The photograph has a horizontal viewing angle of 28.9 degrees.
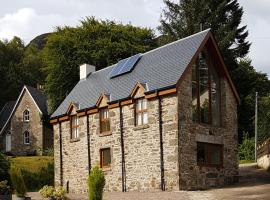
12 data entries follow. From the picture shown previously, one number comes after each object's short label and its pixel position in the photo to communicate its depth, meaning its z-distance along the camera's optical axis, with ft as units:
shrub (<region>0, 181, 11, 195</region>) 82.23
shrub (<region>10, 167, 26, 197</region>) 80.02
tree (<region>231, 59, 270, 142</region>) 171.53
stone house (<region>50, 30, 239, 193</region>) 92.27
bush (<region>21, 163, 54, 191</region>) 133.49
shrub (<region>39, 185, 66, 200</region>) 72.28
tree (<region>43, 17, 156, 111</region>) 184.65
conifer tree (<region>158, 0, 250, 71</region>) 174.91
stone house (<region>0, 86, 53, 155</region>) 195.62
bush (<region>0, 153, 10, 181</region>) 116.76
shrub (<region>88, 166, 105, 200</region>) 66.90
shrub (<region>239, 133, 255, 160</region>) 156.97
